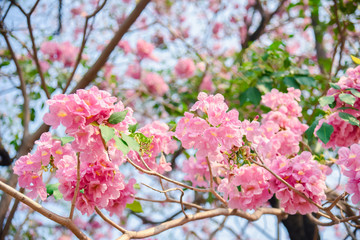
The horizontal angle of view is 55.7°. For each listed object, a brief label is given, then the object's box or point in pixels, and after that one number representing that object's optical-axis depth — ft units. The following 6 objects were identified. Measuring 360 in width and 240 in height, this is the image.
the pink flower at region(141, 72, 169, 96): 11.43
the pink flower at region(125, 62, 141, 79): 12.36
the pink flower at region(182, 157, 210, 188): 5.07
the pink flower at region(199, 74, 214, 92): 11.34
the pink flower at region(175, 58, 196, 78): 11.84
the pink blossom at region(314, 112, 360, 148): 4.42
